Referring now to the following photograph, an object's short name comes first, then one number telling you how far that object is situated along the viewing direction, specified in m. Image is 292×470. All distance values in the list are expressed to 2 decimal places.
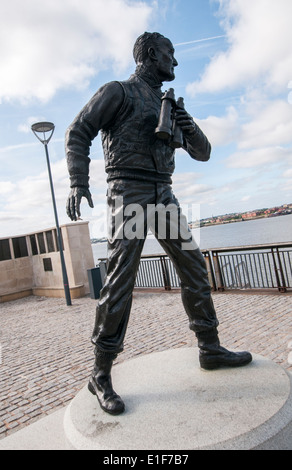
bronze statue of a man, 2.56
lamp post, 11.23
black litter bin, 11.23
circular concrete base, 1.98
